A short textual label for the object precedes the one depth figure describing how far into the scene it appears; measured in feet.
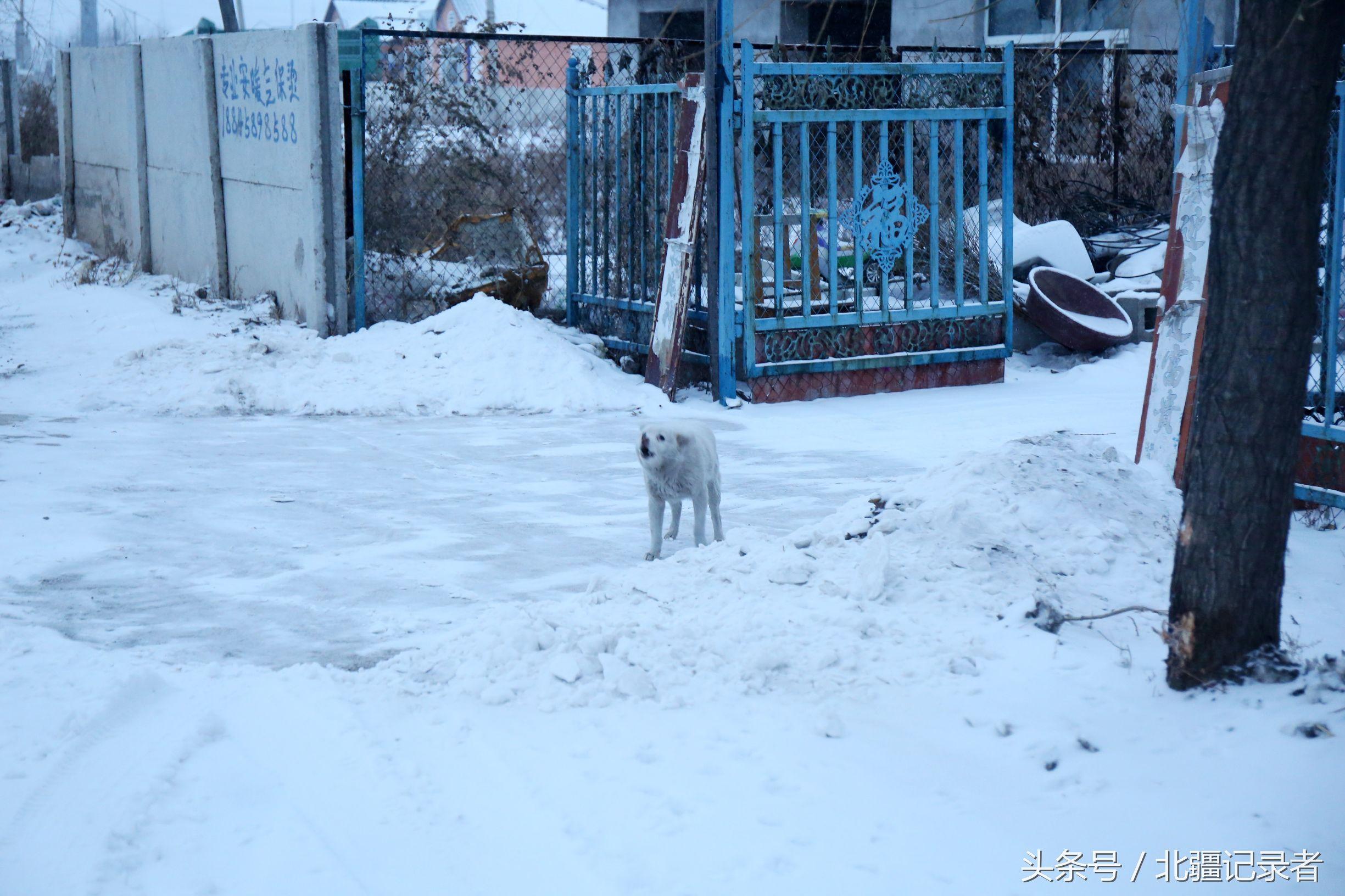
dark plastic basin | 35.88
